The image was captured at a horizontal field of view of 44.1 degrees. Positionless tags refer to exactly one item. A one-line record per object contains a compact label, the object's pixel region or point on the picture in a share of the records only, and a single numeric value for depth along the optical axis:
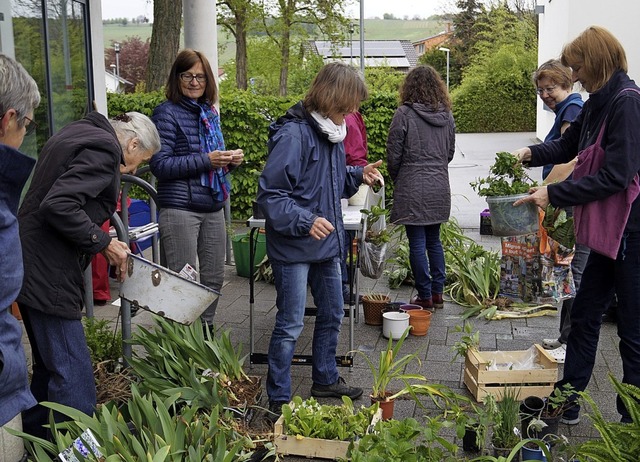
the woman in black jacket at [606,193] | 3.57
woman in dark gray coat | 5.96
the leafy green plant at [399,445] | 3.12
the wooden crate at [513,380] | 4.33
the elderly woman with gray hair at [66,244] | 3.16
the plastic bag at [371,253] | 6.01
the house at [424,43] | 100.28
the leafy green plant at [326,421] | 3.62
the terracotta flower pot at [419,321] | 5.66
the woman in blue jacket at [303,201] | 3.80
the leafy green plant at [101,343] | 4.30
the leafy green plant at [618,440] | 3.02
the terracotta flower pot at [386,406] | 4.03
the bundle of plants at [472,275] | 6.45
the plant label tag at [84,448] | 2.96
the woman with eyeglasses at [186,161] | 4.70
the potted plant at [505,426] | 3.53
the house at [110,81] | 58.30
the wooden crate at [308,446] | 3.60
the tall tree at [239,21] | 20.66
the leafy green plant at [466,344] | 4.52
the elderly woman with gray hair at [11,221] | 2.16
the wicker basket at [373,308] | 5.88
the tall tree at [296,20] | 21.86
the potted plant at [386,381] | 4.05
